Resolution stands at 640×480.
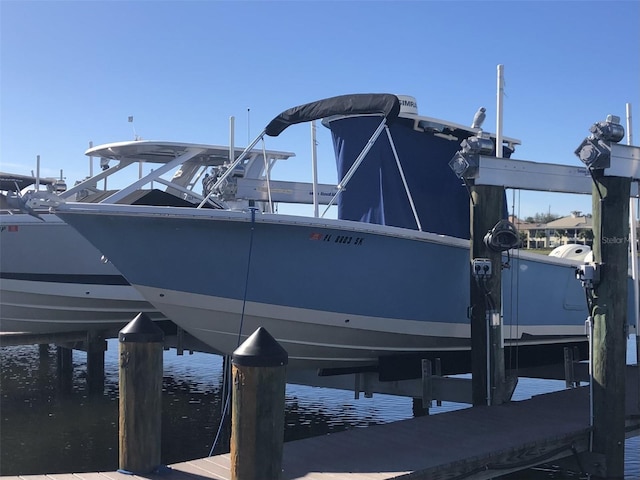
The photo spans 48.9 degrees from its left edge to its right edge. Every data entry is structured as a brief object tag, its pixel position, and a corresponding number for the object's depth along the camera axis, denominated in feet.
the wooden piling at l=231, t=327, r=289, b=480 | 15.14
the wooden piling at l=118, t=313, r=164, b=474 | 17.04
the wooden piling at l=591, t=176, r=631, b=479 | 21.27
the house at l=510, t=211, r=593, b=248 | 178.23
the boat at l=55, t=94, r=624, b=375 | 24.09
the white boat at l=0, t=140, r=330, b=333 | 35.68
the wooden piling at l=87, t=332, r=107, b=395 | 40.32
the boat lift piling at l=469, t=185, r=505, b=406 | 24.43
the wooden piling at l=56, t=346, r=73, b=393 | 45.62
